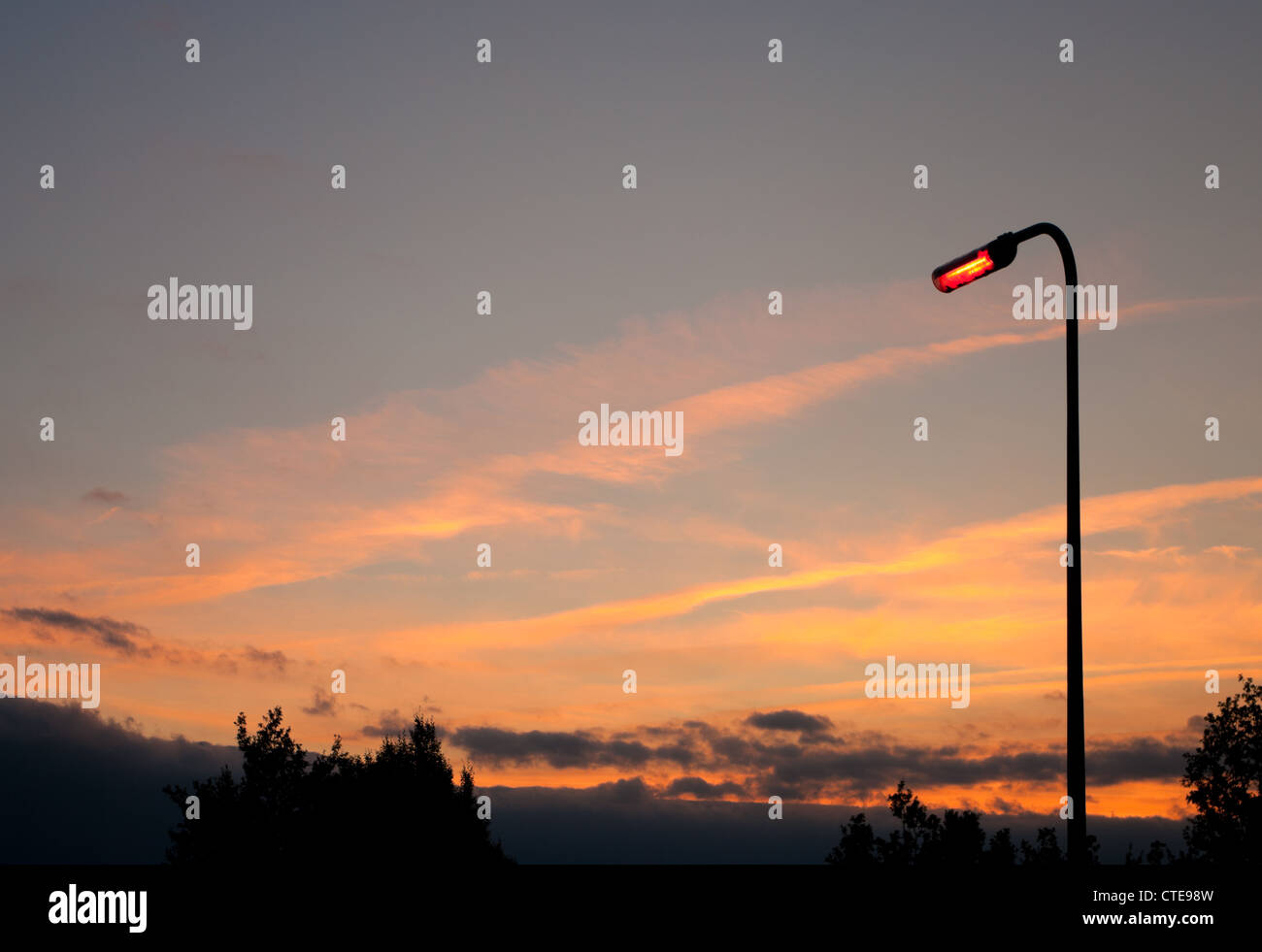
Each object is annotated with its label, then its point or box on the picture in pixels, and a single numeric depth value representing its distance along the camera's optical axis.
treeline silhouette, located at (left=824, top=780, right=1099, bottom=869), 24.50
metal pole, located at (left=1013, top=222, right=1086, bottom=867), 10.31
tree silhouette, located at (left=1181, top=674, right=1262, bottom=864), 37.54
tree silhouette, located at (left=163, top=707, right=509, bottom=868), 55.00
